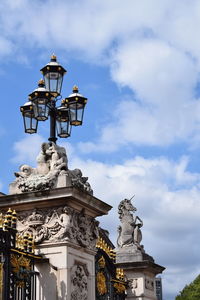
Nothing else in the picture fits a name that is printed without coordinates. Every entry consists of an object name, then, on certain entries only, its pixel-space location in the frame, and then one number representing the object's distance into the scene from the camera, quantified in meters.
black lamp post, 10.98
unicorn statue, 15.91
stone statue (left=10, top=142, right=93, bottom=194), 10.21
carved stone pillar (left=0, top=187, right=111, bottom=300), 9.85
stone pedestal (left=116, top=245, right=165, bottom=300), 14.90
